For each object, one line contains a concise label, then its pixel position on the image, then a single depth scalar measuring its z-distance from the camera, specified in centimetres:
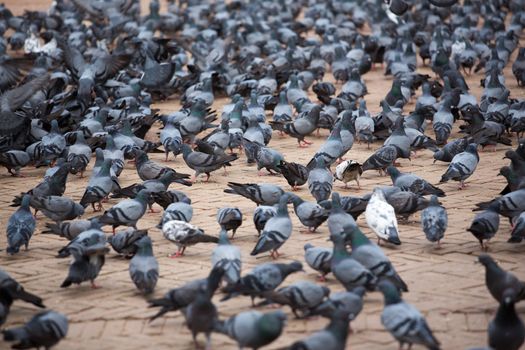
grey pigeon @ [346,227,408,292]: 1521
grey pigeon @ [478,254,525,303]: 1456
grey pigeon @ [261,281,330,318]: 1433
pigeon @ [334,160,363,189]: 2187
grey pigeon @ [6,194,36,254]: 1806
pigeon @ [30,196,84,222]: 1959
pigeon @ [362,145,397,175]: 2316
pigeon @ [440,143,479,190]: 2181
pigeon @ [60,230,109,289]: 1593
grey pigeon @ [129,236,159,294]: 1555
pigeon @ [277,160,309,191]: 2180
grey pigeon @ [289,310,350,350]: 1230
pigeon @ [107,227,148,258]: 1725
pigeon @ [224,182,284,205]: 1984
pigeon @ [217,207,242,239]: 1834
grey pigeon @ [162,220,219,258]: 1729
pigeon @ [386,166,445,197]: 2039
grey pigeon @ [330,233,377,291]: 1484
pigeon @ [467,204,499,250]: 1748
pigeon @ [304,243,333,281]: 1593
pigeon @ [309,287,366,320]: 1371
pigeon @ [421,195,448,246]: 1781
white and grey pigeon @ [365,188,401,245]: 1761
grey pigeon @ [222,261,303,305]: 1458
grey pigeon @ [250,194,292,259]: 1692
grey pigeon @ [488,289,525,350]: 1294
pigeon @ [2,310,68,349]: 1332
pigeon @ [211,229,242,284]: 1520
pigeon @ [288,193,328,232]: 1864
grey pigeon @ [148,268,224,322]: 1421
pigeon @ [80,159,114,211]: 2050
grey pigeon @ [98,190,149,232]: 1844
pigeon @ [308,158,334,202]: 2034
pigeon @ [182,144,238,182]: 2336
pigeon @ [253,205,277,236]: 1830
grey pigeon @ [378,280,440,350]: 1283
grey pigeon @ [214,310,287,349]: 1266
